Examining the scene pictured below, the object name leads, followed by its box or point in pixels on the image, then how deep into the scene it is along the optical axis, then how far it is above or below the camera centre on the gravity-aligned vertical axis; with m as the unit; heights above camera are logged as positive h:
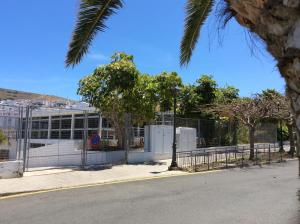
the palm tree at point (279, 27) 1.60 +0.73
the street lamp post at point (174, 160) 11.14 -1.50
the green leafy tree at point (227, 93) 19.38 +2.99
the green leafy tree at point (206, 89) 19.02 +3.10
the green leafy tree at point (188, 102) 18.53 +2.04
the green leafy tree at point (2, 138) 10.77 -0.55
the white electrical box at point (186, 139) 15.02 -0.66
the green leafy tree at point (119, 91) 12.49 +1.88
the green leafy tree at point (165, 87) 14.40 +2.39
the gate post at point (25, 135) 9.67 -0.36
